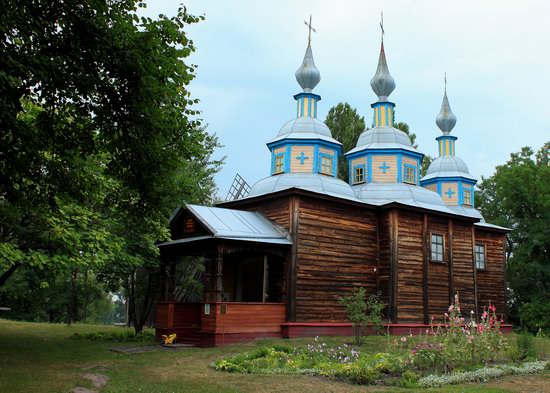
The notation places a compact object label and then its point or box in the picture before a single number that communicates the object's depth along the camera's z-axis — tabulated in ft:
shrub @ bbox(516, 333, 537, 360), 42.73
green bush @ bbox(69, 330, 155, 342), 65.16
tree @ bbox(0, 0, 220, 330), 26.14
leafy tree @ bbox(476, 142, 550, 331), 106.83
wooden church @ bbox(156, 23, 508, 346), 56.85
